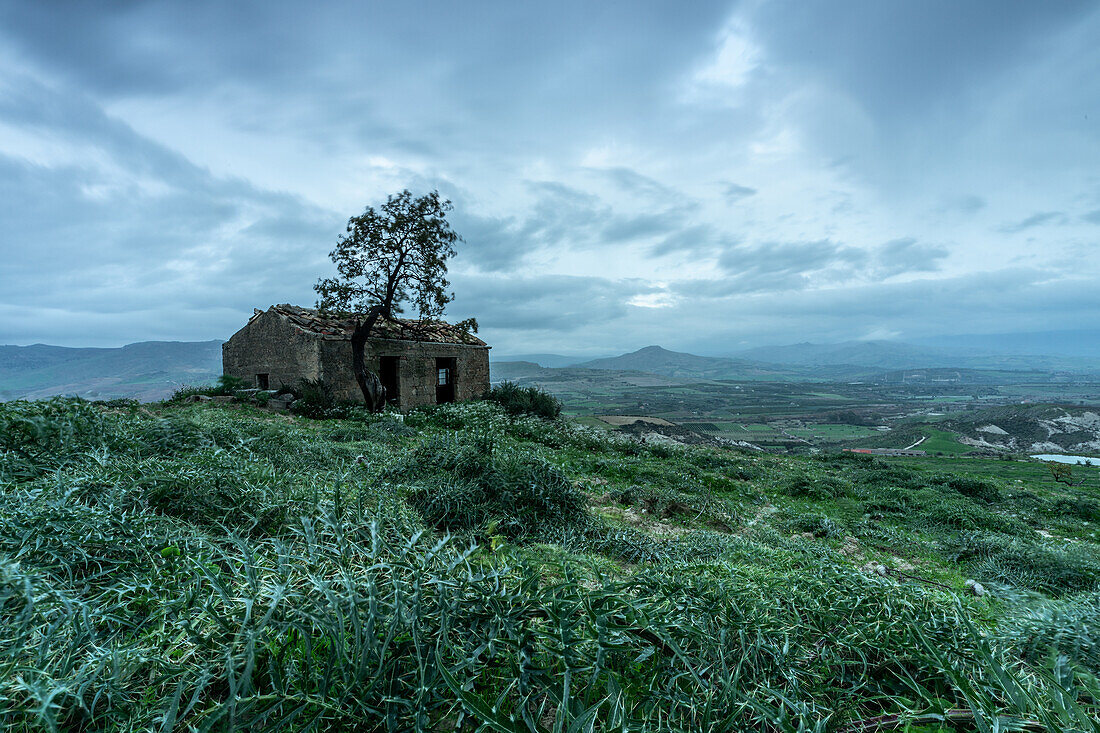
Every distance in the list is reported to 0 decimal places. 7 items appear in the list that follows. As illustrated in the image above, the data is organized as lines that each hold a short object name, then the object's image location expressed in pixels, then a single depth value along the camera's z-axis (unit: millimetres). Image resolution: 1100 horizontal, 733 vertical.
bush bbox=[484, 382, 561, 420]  19953
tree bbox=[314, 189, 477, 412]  16453
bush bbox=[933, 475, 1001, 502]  10681
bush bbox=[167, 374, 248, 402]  15141
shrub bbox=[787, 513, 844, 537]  6691
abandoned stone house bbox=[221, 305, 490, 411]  16312
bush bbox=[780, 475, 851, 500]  9664
